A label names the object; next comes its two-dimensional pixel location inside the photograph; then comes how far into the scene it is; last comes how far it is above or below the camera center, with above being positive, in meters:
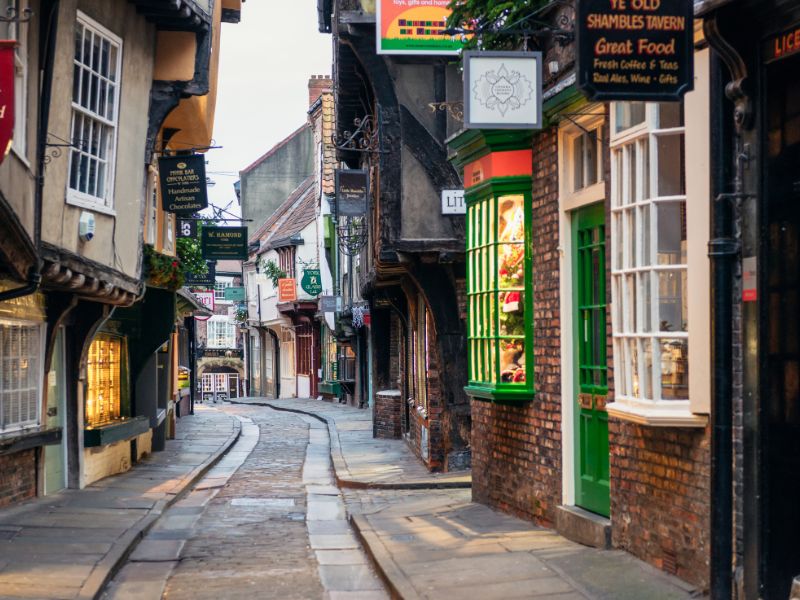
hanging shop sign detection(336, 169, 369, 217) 22.27 +3.48
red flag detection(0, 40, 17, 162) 8.01 +1.92
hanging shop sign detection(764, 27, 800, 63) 6.62 +1.93
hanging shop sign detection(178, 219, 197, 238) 25.31 +3.09
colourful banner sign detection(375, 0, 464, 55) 16.39 +4.95
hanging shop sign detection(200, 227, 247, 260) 25.36 +2.79
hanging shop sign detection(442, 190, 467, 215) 17.08 +2.48
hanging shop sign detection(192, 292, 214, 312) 42.40 +2.58
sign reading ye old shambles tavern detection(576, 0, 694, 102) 6.86 +1.95
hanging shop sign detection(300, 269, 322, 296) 43.66 +3.27
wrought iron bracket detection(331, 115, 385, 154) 18.59 +4.45
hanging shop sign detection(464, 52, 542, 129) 9.59 +2.37
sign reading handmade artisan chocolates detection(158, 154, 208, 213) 19.16 +3.14
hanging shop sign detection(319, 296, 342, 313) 37.28 +2.09
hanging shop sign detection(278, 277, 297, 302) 47.03 +3.22
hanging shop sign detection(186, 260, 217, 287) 28.39 +2.20
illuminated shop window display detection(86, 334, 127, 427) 17.34 -0.23
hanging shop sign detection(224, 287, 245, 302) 58.12 +3.72
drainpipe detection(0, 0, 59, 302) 11.12 +2.74
